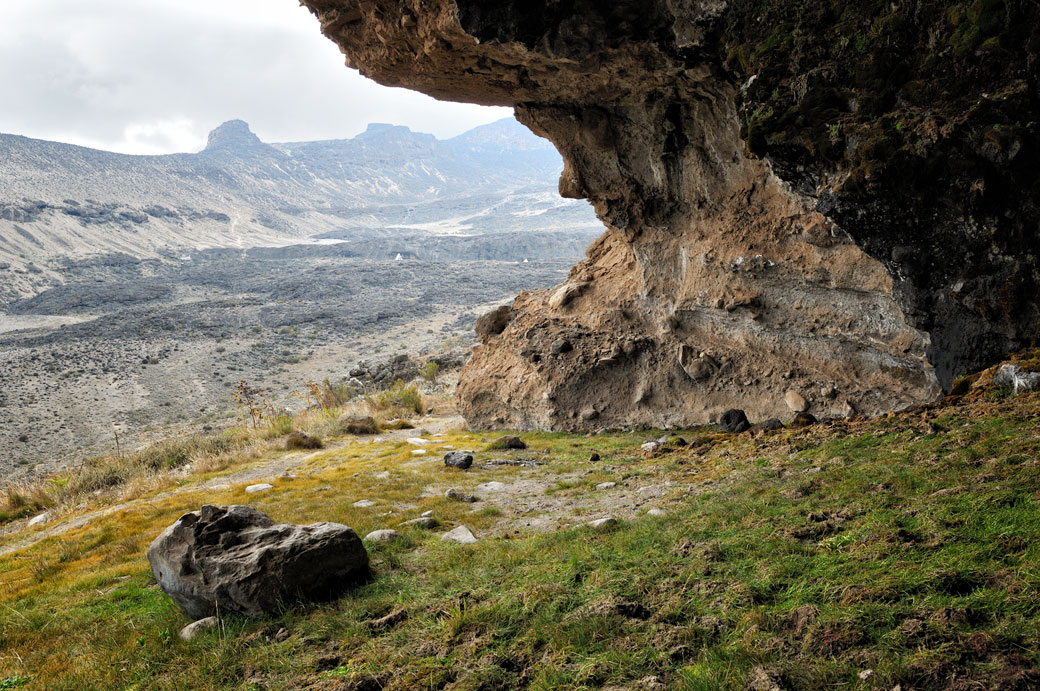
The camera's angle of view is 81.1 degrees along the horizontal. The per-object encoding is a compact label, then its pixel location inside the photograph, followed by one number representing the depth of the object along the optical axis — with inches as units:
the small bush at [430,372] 962.1
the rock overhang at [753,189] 267.9
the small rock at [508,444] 431.8
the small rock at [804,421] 332.5
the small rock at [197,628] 173.8
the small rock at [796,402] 387.2
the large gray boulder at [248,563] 180.1
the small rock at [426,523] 258.7
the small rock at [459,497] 301.3
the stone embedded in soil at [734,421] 378.8
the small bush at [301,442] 543.8
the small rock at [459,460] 381.4
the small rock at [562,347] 507.8
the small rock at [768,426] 333.1
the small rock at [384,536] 239.8
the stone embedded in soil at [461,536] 232.5
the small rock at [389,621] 164.1
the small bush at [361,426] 594.9
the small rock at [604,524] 217.5
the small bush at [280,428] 619.8
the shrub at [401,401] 737.0
